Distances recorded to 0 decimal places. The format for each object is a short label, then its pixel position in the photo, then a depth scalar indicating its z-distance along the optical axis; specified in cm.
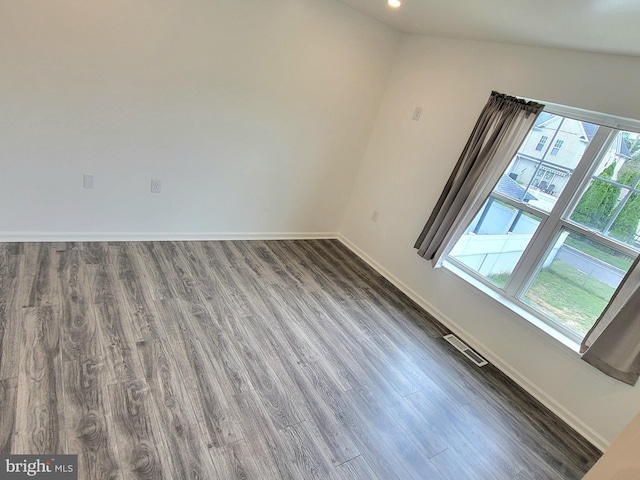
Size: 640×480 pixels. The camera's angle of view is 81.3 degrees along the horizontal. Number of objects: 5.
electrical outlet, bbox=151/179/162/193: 320
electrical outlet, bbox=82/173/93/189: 292
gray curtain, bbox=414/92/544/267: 273
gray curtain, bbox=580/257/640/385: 218
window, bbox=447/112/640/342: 242
